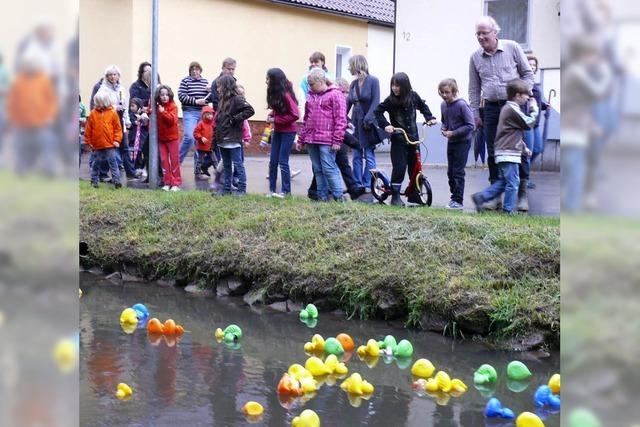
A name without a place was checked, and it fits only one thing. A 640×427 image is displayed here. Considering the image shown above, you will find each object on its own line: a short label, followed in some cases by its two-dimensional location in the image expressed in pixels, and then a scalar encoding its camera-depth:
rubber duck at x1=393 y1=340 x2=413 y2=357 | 6.40
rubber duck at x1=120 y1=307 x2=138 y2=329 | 7.30
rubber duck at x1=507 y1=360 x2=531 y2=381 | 5.87
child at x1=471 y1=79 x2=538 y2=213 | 9.30
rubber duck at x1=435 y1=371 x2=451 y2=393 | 5.53
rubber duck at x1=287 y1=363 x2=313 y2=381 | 5.50
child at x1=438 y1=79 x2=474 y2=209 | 10.27
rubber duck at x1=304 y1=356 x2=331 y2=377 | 5.80
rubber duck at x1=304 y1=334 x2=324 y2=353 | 6.49
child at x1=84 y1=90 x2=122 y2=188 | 12.53
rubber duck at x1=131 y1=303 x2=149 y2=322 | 7.45
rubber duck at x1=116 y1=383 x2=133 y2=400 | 5.25
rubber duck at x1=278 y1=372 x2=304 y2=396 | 5.34
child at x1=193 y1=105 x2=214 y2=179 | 14.00
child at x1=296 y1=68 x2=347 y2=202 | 10.62
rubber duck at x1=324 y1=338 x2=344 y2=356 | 6.41
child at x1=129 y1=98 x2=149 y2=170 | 14.38
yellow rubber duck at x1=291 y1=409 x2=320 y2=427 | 4.66
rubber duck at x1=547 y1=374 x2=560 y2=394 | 5.47
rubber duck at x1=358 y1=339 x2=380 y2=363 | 6.44
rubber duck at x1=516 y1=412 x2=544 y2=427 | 4.72
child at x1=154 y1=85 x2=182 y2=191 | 12.85
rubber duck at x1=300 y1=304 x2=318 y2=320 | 7.64
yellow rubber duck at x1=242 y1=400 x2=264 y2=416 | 4.98
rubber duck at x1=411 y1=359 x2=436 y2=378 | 5.85
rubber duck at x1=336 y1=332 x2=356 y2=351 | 6.54
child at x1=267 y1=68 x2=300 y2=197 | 11.27
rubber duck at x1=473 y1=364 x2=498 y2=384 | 5.76
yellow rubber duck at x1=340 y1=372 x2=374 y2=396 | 5.43
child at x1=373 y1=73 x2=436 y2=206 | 10.63
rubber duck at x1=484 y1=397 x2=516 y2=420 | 5.04
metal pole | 12.77
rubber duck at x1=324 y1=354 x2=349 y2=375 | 5.88
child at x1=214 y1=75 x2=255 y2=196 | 11.38
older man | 9.70
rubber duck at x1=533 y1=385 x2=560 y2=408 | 5.31
